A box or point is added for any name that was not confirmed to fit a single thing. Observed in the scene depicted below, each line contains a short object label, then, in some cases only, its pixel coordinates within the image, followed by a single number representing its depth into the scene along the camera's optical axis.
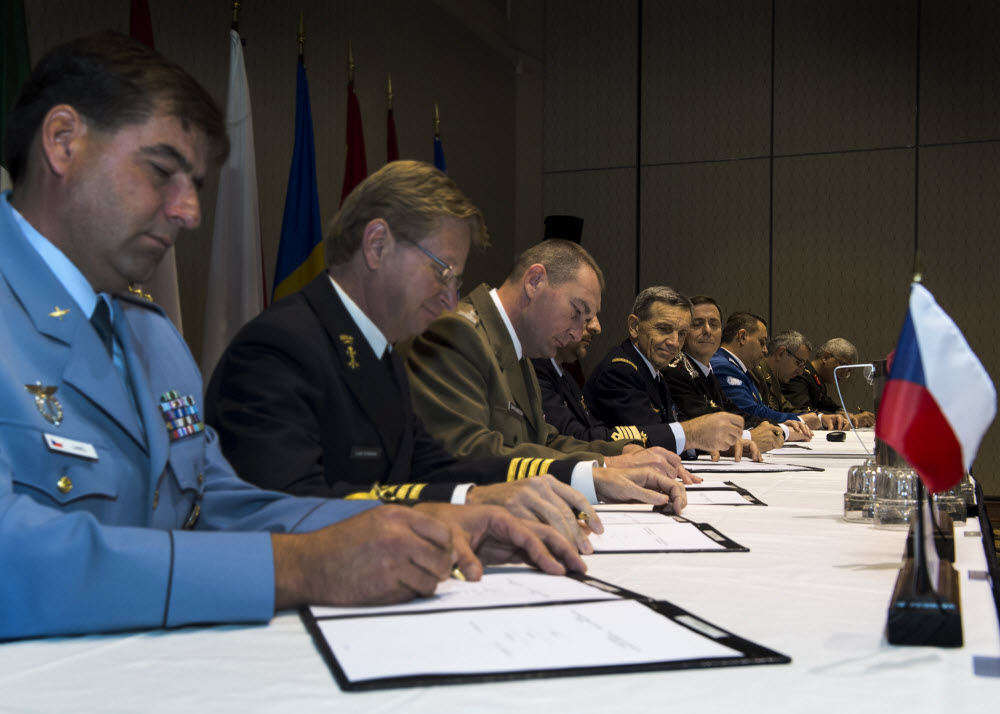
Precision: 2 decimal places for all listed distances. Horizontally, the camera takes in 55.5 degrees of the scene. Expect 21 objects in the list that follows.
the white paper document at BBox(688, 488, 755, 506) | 2.17
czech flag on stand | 1.02
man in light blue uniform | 0.97
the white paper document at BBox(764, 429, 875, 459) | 3.75
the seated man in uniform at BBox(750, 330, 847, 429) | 7.73
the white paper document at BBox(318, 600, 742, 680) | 0.86
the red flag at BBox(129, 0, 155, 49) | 3.52
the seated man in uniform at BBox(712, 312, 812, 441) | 6.56
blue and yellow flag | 4.30
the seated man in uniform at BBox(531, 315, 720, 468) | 3.62
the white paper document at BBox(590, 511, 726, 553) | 1.53
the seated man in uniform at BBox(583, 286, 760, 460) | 4.50
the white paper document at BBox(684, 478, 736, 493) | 2.47
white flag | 3.90
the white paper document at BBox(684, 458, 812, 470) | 3.04
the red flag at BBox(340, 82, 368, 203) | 4.93
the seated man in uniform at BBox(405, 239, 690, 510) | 2.04
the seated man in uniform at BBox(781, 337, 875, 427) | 7.91
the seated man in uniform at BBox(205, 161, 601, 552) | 1.59
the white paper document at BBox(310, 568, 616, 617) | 1.06
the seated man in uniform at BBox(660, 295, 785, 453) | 5.41
